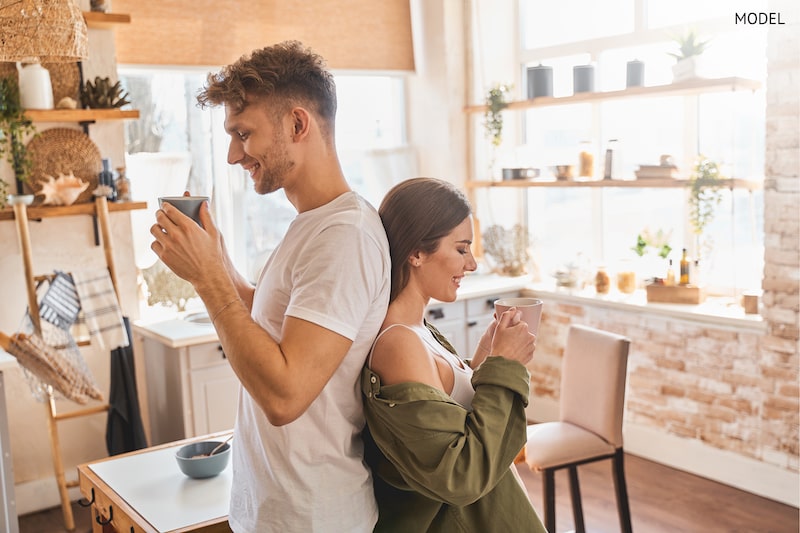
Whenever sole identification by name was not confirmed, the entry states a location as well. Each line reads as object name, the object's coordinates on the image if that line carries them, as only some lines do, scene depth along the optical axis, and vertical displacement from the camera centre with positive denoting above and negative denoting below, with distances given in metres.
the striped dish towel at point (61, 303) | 3.81 -0.50
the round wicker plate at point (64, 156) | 3.98 +0.16
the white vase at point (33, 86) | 3.84 +0.47
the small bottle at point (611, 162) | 4.70 +0.03
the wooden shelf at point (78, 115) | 3.88 +0.34
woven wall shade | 1.92 +0.37
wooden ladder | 3.78 -0.48
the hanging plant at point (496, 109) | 5.15 +0.38
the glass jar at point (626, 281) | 4.64 -0.61
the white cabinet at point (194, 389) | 3.96 -0.95
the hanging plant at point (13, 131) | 3.81 +0.27
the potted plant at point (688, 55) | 4.17 +0.53
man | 1.41 -0.20
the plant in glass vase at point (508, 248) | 5.28 -0.47
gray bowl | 2.11 -0.68
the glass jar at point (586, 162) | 4.86 +0.04
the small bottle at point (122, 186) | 4.13 +0.01
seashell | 3.93 +0.00
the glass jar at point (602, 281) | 4.70 -0.61
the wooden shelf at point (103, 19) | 3.98 +0.79
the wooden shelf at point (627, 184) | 4.03 -0.08
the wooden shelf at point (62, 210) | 3.85 -0.09
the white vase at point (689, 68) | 4.18 +0.47
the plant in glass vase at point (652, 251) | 4.57 -0.45
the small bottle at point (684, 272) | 4.32 -0.54
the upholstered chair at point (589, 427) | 3.21 -0.99
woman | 1.50 -0.40
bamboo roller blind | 4.44 +0.85
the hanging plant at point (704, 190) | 4.12 -0.13
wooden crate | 4.25 -0.64
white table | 1.88 -0.73
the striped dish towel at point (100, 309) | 3.91 -0.55
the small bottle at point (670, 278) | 4.38 -0.57
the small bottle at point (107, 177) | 4.06 +0.06
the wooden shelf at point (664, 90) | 4.03 +0.38
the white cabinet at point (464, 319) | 4.75 -0.81
